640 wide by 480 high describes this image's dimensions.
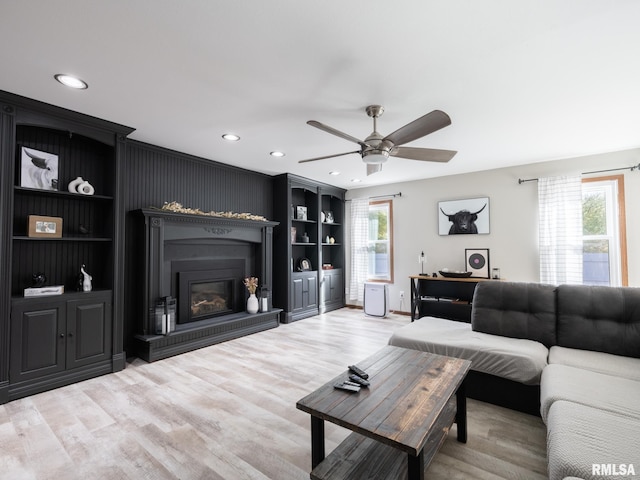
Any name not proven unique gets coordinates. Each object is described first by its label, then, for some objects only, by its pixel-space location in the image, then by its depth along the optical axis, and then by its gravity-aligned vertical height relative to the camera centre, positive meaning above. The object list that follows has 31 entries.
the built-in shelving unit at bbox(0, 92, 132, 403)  2.59 +0.01
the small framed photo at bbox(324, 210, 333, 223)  6.37 +0.70
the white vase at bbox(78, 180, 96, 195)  3.08 +0.65
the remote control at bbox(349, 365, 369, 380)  1.83 -0.75
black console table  4.85 -0.81
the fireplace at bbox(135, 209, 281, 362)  3.60 -0.34
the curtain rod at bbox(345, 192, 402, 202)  5.97 +1.08
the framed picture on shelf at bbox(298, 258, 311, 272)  5.89 -0.29
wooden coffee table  1.32 -0.78
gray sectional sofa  1.31 -0.82
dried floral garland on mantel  3.78 +0.53
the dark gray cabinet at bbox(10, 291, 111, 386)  2.63 -0.76
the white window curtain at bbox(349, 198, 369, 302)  6.37 +0.08
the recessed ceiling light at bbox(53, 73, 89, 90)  2.29 +1.32
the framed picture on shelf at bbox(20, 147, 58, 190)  2.81 +0.79
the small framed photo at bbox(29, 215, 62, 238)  2.80 +0.24
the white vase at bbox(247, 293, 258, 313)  4.73 -0.83
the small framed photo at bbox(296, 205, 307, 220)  5.81 +0.73
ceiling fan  2.12 +0.87
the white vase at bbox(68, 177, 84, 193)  3.07 +0.68
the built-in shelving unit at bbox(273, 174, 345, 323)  5.33 +0.06
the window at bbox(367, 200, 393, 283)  6.11 +0.17
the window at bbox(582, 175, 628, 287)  4.08 +0.22
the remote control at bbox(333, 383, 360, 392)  1.68 -0.76
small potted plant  4.73 -0.67
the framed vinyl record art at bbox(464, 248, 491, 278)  4.99 -0.22
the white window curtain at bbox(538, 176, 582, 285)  4.29 +0.27
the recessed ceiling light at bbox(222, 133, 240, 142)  3.45 +1.31
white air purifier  5.64 -0.92
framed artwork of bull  5.08 +0.55
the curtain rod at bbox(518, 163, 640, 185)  3.98 +1.04
